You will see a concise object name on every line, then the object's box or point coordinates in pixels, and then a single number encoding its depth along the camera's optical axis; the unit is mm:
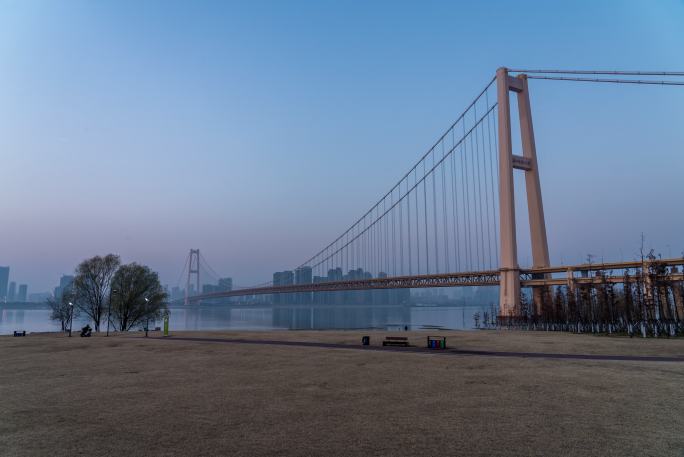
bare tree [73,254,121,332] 46594
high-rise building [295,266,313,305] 95688
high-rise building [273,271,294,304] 111088
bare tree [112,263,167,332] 46250
